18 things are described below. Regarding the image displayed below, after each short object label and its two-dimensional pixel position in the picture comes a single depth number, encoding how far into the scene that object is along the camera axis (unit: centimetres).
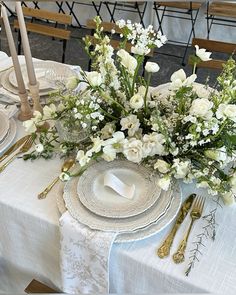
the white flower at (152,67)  77
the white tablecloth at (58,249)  67
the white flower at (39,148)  88
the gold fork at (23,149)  91
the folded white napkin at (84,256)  72
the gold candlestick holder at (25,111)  106
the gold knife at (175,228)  70
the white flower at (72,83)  81
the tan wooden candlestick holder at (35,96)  101
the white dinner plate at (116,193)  76
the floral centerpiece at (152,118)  73
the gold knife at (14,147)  95
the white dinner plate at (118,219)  72
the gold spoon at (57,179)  83
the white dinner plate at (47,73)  119
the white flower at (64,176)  81
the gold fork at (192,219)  69
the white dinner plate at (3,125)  98
